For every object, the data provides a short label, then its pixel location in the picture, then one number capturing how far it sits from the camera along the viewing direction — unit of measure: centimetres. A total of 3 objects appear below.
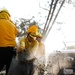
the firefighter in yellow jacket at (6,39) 627
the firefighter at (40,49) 792
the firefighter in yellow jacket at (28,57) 706
